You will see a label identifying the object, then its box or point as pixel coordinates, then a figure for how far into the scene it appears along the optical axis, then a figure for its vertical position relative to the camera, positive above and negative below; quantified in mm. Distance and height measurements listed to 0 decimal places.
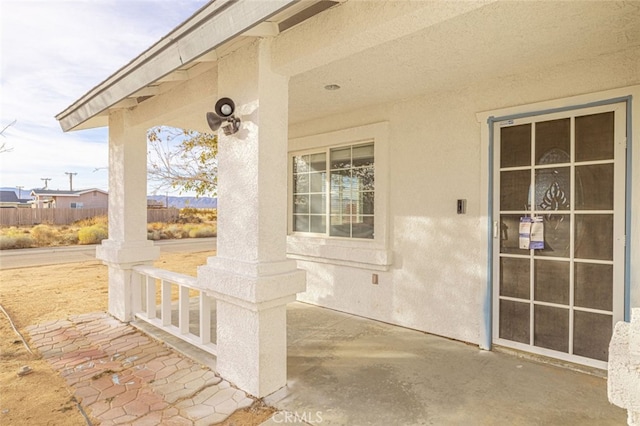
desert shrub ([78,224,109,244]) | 16734 -1361
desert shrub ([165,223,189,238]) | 21141 -1532
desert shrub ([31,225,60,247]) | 15906 -1347
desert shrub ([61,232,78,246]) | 16475 -1546
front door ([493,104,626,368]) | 3189 -250
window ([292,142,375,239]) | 5117 +286
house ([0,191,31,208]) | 53412 +1959
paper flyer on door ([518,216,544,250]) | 3562 -273
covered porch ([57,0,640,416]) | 2641 +340
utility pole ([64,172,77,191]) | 44794 +4176
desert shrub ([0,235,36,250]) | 14453 -1488
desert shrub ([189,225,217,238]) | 21719 -1563
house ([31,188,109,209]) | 37312 +1182
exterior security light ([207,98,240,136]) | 2889 +818
